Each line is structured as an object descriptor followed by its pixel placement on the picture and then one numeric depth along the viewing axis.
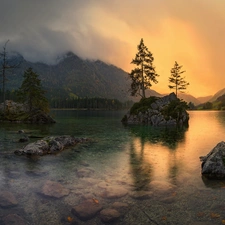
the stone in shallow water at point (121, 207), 8.80
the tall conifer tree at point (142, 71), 64.81
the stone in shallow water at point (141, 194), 10.17
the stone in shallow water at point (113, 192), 10.25
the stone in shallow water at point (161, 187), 10.94
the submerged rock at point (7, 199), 9.34
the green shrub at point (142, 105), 59.38
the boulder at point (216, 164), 13.47
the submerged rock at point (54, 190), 10.45
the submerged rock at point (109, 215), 8.09
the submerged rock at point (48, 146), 19.27
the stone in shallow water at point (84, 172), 13.55
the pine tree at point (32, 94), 64.00
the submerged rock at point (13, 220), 7.83
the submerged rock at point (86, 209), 8.38
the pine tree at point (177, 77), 78.94
